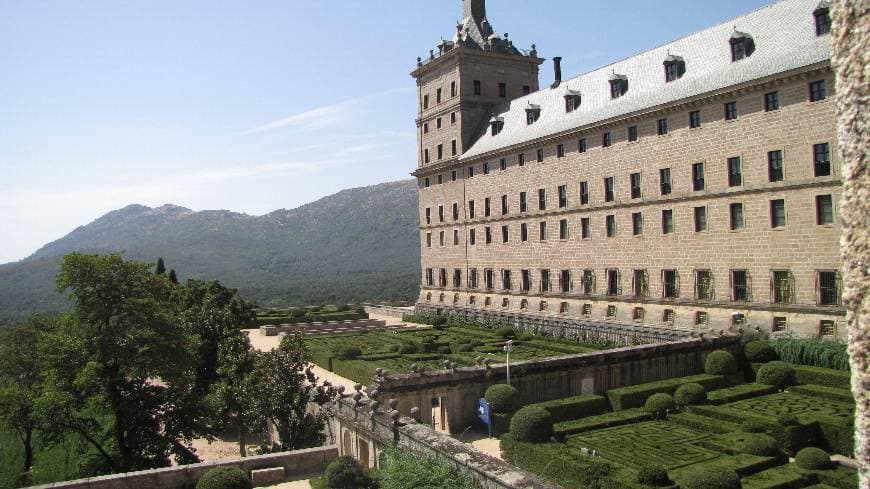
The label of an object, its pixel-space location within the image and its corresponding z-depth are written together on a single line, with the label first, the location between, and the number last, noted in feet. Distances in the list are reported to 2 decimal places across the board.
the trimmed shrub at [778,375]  83.25
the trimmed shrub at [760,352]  91.15
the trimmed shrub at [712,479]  50.08
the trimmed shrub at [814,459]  56.80
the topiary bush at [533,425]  65.21
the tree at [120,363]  61.82
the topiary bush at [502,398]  74.59
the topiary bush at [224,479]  49.67
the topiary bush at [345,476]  48.32
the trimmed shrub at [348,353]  112.37
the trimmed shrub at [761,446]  59.36
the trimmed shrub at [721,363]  87.92
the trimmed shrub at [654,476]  51.80
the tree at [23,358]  82.58
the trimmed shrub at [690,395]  76.79
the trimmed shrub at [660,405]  75.72
